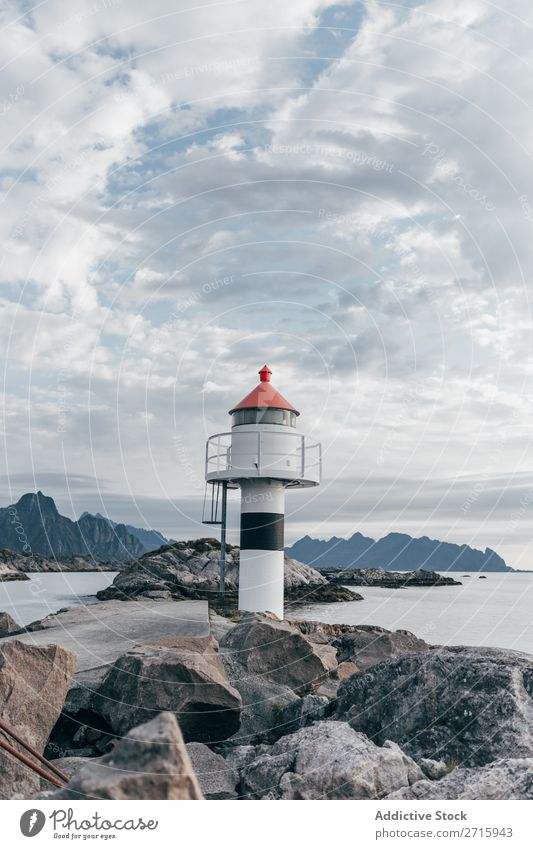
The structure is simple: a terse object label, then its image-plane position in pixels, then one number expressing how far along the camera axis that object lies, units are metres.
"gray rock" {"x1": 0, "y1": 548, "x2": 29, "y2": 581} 72.43
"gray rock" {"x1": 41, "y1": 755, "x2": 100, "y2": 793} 7.12
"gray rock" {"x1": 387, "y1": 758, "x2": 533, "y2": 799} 5.66
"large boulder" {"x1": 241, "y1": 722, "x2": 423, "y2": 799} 5.87
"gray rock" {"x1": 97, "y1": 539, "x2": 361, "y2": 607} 35.94
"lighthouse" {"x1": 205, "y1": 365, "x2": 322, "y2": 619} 19.28
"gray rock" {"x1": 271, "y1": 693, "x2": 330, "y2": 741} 8.44
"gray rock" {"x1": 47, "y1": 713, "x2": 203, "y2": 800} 3.61
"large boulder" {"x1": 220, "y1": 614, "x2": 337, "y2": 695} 10.25
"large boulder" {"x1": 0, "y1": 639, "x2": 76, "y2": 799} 7.52
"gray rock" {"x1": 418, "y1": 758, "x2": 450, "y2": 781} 6.48
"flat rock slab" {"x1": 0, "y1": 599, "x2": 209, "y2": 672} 10.70
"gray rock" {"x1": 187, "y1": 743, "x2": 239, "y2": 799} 6.67
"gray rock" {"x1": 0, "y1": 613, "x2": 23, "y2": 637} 13.63
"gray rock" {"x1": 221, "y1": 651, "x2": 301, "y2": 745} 8.73
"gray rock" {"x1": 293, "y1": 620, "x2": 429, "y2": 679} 11.53
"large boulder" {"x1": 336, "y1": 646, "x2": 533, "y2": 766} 6.96
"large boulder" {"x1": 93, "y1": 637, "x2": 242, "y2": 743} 8.16
